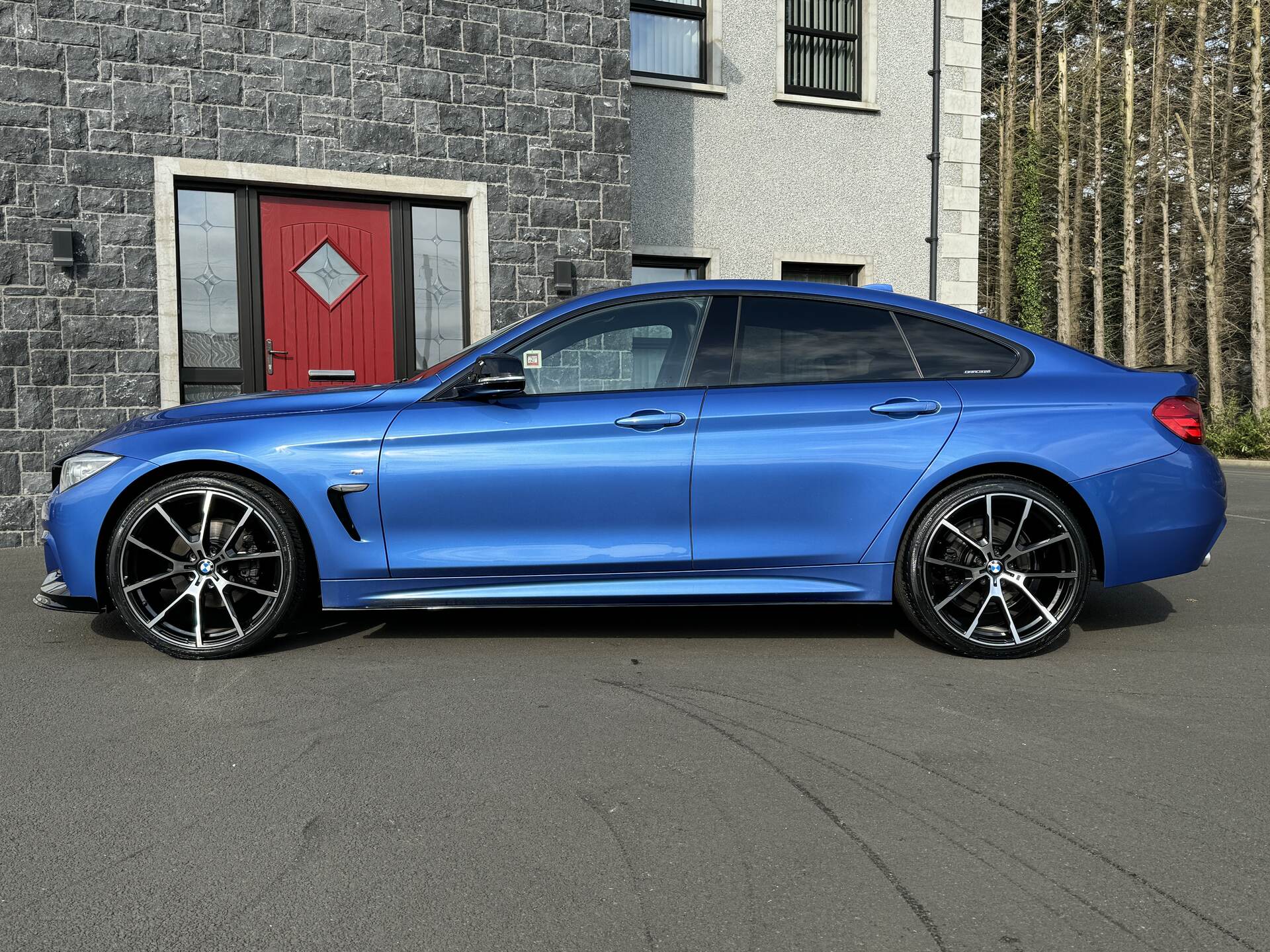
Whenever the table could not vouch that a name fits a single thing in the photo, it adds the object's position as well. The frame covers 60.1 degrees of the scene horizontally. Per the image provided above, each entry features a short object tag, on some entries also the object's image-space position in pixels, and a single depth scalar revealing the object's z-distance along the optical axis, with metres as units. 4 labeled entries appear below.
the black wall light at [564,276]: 9.83
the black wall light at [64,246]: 8.24
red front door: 9.16
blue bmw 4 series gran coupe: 4.53
